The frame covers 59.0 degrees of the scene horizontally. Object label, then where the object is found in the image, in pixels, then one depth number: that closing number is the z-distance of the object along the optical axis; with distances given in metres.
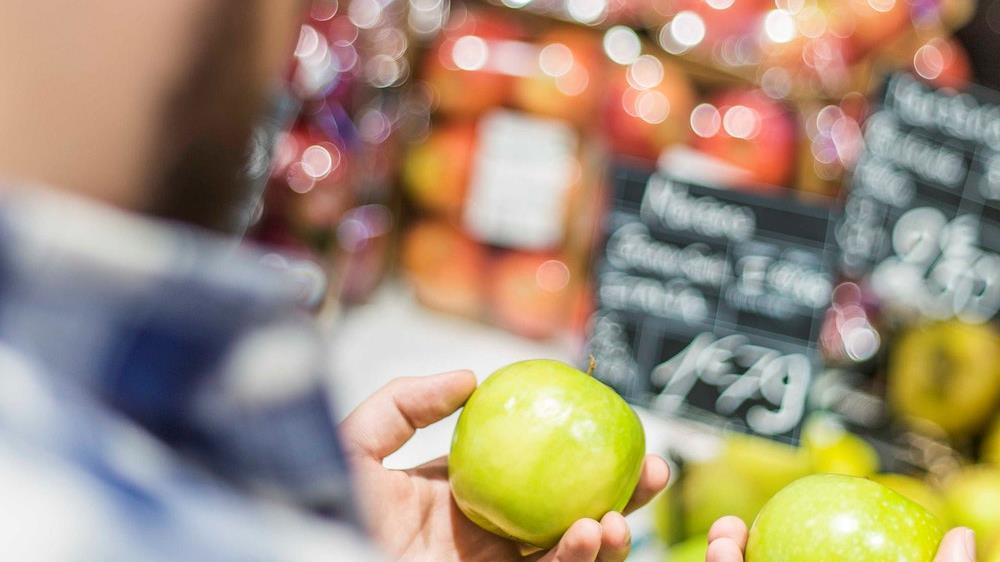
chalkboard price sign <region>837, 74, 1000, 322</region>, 1.48
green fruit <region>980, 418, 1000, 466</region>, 1.46
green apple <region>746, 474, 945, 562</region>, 0.78
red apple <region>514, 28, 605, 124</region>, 1.67
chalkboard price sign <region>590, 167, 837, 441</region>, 1.34
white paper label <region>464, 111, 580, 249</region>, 1.68
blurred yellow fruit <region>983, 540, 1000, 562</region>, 1.04
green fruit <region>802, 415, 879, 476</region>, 1.26
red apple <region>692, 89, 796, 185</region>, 1.60
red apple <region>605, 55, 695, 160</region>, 1.62
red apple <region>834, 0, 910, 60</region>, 1.72
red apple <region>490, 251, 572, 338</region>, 1.67
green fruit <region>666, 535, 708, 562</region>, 1.04
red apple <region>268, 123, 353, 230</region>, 1.45
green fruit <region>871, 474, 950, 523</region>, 1.20
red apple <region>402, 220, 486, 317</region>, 1.72
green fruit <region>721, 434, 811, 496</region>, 1.19
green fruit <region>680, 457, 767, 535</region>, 1.15
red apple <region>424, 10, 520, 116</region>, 1.69
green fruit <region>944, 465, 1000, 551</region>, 1.15
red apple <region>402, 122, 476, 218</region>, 1.71
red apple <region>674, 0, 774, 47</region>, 1.67
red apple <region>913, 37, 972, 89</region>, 1.64
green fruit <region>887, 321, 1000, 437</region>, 1.58
